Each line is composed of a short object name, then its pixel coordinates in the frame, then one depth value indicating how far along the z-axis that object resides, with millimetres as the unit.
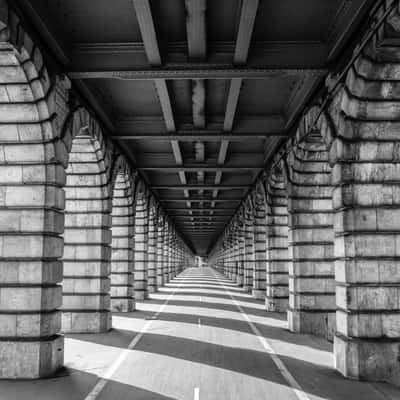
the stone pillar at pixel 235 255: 46312
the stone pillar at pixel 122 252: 21703
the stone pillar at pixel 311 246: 16016
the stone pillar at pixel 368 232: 9938
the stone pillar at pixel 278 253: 22484
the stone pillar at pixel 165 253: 43594
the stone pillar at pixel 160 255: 40250
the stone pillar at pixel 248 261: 36375
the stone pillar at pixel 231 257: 50938
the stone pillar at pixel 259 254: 29469
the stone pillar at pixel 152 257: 33938
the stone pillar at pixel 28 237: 9930
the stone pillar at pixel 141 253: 28281
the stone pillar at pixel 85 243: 15945
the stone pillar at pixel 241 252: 39656
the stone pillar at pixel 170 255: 50500
